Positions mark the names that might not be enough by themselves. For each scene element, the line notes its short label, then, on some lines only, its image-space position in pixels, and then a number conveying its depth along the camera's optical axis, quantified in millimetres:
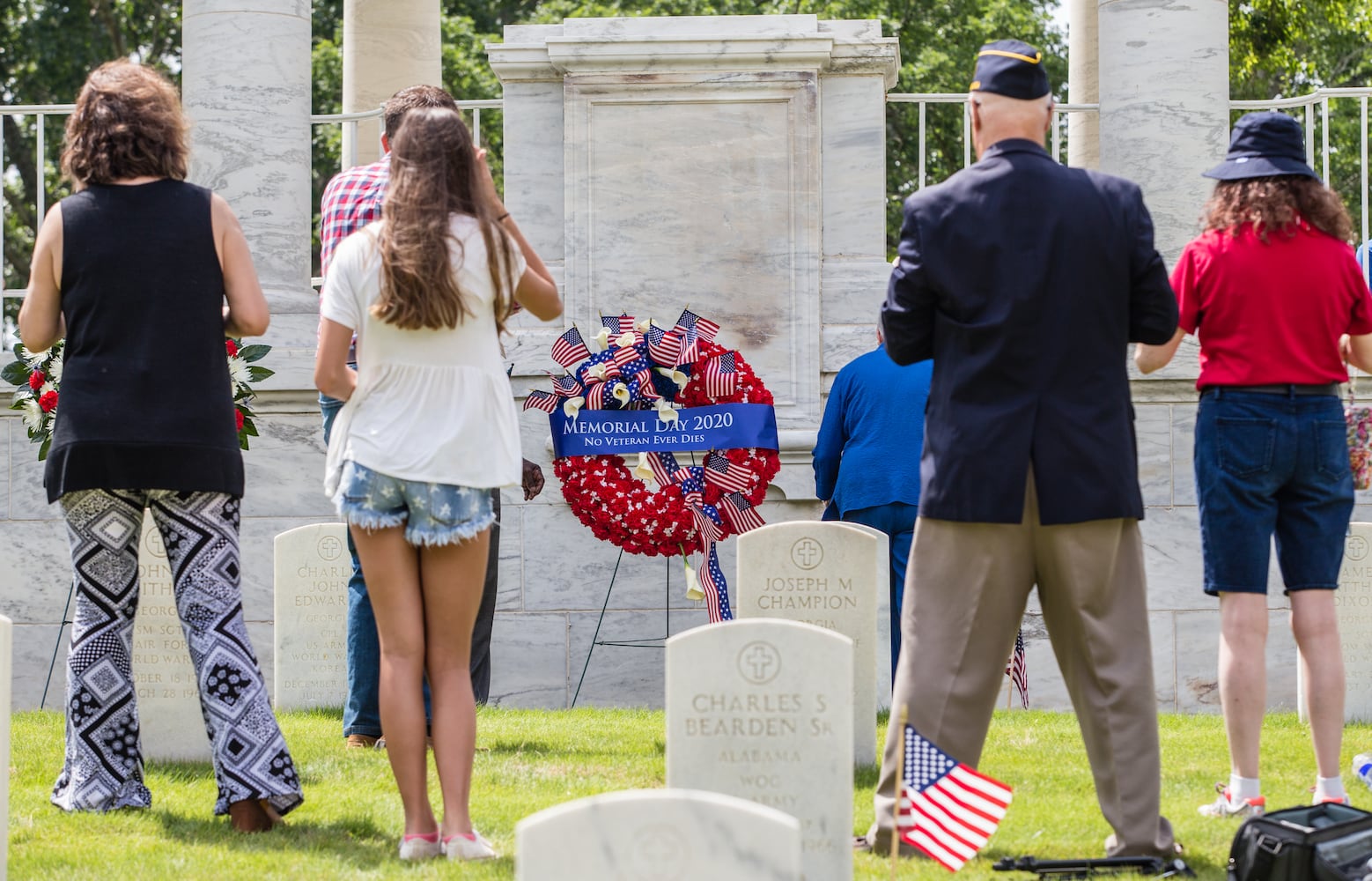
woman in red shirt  10367
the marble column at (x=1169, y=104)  19812
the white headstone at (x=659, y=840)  5809
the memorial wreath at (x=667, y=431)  15758
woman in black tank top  10203
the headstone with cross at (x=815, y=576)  12984
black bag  8242
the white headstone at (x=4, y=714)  8742
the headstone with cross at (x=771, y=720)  8562
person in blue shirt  15227
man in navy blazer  9164
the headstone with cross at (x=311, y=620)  16609
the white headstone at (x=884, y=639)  16656
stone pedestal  19297
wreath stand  18656
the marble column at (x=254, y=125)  20187
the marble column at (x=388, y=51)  25484
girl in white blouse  9305
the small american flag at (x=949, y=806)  8203
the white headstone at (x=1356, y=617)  16109
